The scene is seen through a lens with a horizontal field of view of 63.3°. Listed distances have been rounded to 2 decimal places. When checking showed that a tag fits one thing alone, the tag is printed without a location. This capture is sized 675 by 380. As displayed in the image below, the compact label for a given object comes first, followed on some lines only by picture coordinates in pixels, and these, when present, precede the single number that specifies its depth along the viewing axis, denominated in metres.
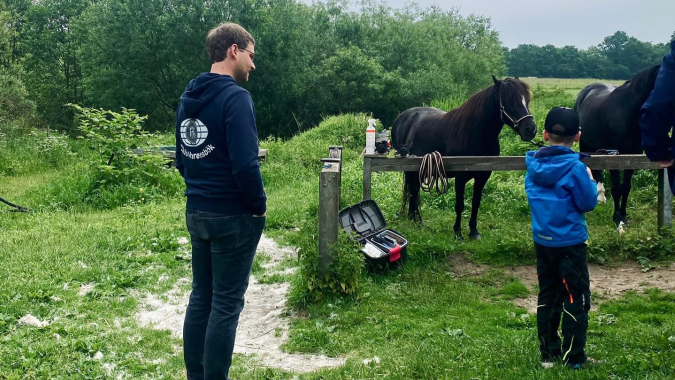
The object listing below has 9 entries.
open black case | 5.74
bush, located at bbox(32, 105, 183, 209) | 10.09
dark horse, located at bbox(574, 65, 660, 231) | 7.20
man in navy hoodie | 2.92
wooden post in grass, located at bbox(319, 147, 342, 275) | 5.00
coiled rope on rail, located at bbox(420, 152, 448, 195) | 6.22
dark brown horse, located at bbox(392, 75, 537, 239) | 6.25
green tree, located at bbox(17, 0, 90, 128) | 35.50
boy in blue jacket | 3.40
